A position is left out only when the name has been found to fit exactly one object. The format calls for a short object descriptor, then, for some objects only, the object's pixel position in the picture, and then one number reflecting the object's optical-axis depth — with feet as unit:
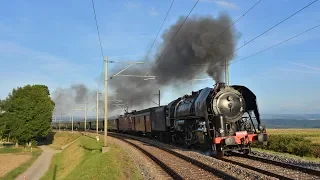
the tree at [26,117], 149.57
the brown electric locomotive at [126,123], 114.06
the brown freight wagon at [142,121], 83.66
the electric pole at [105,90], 57.19
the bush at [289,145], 43.56
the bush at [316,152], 41.60
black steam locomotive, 38.16
